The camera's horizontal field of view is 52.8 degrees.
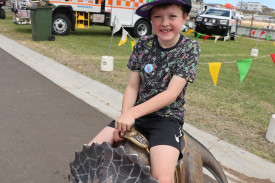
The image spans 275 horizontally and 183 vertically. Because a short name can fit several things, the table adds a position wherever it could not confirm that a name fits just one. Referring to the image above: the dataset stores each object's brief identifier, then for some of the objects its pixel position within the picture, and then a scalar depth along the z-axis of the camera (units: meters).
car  16.73
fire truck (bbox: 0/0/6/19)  17.91
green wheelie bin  10.34
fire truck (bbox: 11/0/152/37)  11.93
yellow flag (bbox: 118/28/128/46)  6.98
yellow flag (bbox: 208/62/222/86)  3.94
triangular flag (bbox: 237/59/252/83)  3.88
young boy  1.65
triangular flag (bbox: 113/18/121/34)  6.66
